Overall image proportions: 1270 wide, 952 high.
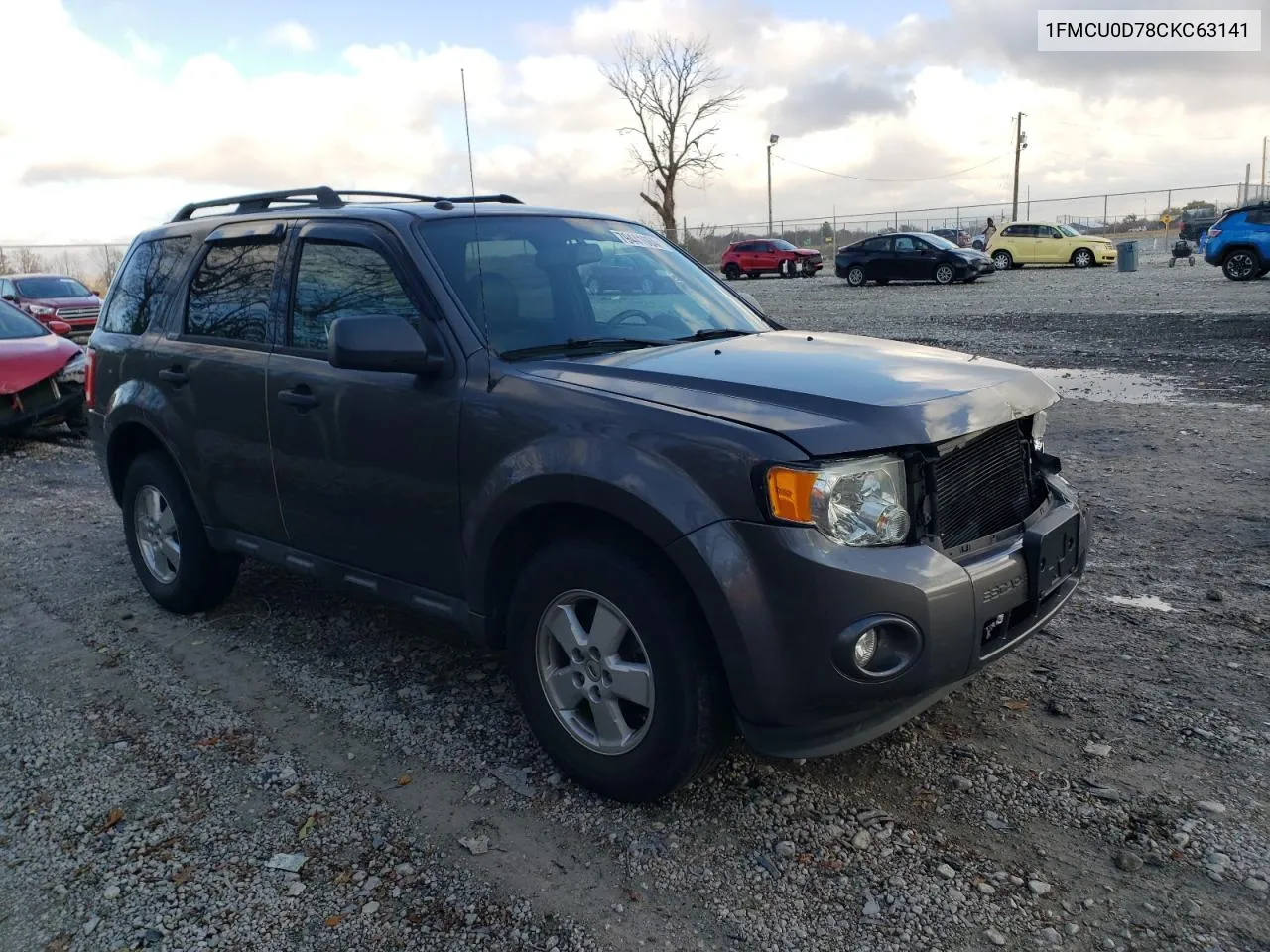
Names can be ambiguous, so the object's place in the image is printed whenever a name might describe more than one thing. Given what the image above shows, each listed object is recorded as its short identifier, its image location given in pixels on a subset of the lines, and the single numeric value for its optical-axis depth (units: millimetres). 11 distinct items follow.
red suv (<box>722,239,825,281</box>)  39469
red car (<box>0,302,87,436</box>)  9781
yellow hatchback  34344
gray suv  2752
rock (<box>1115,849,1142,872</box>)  2805
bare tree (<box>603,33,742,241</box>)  59969
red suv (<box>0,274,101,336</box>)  19328
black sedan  29625
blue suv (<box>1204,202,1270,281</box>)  22094
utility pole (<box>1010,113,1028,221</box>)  61844
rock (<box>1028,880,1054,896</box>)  2727
